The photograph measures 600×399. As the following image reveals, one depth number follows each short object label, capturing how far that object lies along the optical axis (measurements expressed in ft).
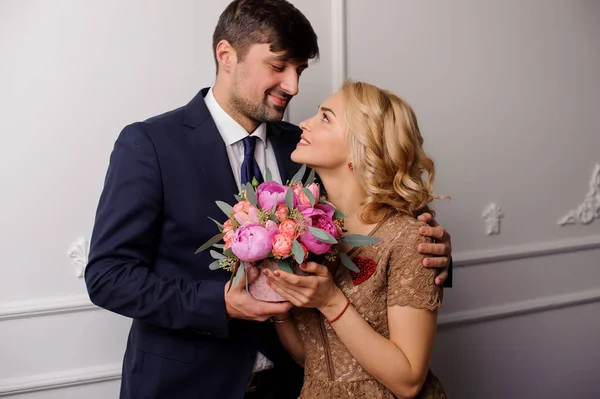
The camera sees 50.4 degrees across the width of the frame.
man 6.63
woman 6.34
